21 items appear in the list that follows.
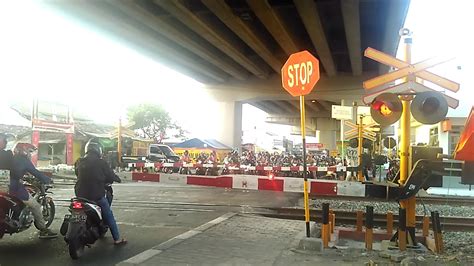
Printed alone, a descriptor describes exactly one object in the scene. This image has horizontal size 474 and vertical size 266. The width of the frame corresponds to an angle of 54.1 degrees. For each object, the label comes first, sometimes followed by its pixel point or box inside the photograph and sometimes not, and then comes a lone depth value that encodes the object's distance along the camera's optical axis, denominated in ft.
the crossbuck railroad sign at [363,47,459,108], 24.22
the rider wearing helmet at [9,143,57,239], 23.97
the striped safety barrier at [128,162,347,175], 58.80
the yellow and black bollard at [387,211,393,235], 29.25
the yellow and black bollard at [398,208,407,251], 23.39
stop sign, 23.66
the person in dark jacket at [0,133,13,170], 24.12
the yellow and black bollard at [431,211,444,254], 23.89
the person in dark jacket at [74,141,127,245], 22.61
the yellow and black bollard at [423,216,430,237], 27.84
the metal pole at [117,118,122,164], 71.46
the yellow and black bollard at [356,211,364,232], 29.76
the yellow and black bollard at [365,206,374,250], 23.96
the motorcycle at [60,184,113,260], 21.07
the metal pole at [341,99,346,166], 120.82
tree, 186.91
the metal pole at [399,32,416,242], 24.45
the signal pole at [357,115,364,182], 58.69
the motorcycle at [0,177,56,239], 23.09
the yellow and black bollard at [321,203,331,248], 23.81
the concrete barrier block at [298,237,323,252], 23.04
